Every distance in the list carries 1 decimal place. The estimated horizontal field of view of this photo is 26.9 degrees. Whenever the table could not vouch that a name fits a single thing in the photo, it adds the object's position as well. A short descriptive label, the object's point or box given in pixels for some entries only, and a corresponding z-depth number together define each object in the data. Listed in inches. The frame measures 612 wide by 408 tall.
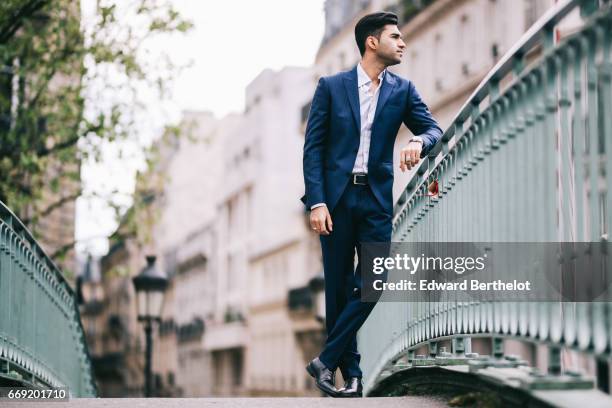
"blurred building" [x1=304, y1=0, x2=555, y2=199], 1312.7
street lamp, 789.9
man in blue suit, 290.5
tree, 737.0
